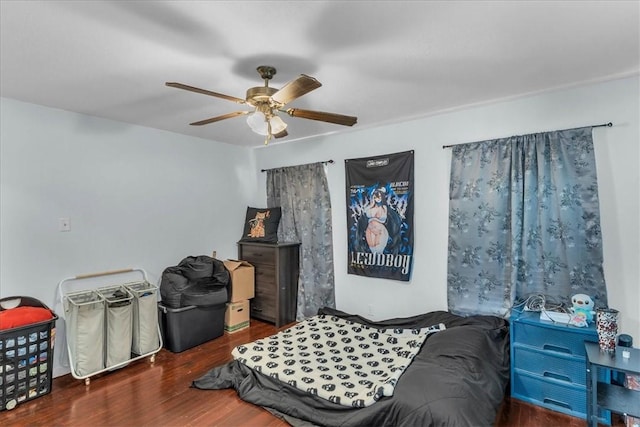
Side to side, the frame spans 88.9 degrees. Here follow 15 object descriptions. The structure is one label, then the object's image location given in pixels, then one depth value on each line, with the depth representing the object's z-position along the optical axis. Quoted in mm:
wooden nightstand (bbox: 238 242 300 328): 3898
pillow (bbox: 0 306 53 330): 2340
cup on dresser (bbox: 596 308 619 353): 2014
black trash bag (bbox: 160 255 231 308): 3369
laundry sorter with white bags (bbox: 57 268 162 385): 2678
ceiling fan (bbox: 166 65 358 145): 1799
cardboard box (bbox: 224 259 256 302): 3818
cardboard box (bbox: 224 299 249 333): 3791
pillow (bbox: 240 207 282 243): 4246
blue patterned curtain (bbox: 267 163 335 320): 3879
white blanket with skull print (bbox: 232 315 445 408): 2180
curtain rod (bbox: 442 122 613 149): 2336
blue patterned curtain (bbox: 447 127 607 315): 2395
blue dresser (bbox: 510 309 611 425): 2193
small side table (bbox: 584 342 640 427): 1871
